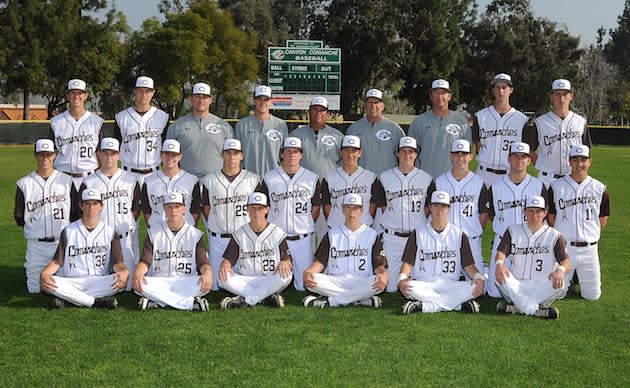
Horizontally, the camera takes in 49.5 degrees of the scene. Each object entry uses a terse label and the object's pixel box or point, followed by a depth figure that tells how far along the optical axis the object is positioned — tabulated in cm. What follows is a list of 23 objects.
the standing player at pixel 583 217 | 647
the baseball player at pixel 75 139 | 714
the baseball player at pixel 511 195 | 644
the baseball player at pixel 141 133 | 711
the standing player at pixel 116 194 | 662
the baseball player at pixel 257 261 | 618
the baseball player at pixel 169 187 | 664
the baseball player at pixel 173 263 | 604
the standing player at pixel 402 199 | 672
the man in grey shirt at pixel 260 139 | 750
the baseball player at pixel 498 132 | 722
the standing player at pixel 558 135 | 708
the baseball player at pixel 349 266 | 613
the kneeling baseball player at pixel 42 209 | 658
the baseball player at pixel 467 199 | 654
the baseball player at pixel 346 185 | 686
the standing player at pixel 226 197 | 666
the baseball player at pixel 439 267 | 600
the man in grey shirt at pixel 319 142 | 733
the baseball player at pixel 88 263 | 599
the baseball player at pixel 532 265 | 589
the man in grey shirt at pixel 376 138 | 741
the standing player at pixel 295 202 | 679
